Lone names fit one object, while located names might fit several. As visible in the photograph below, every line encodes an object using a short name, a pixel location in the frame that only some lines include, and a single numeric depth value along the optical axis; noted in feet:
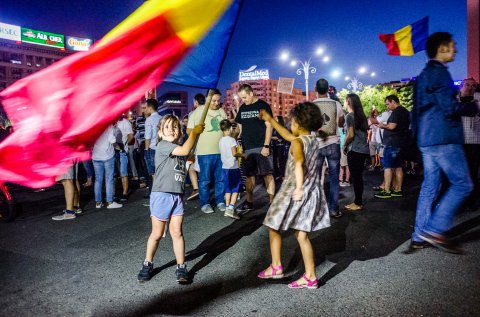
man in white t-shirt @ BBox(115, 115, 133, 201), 28.81
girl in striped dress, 11.62
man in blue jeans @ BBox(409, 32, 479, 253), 13.61
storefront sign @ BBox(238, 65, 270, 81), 298.56
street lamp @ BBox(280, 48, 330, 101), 79.56
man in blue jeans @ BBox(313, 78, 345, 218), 19.76
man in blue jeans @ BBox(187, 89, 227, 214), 23.45
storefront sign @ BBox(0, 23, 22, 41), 260.83
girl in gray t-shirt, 12.75
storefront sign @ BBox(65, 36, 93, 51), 309.42
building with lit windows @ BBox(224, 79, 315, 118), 608.60
